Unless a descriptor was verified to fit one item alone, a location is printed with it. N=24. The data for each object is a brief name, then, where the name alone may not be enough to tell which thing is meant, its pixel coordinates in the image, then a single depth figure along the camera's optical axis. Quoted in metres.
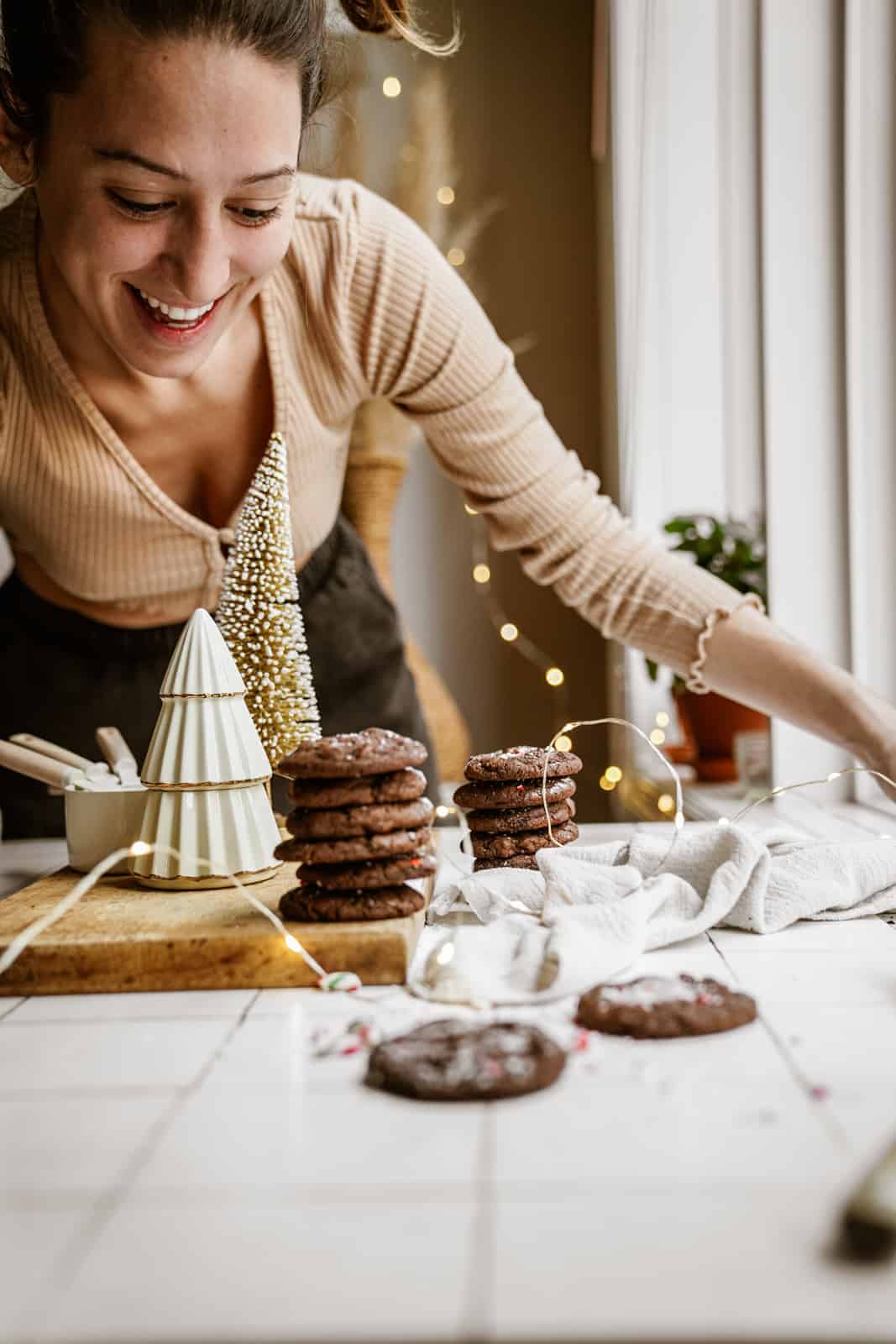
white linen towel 0.83
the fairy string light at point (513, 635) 3.30
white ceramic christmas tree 1.03
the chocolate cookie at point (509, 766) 1.05
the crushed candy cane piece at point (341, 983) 0.85
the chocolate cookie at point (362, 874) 0.92
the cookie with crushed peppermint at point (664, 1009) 0.73
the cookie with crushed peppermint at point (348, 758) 0.90
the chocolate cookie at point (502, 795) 1.07
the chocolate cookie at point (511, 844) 1.08
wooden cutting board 0.87
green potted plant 2.16
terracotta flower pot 2.15
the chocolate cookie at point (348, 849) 0.90
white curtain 1.75
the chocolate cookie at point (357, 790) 0.90
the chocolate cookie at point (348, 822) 0.90
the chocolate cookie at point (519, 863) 1.08
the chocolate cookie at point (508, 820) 1.08
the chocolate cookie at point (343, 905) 0.91
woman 1.10
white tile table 0.45
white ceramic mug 1.12
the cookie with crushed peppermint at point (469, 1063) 0.65
